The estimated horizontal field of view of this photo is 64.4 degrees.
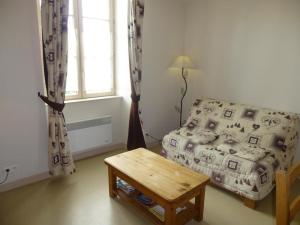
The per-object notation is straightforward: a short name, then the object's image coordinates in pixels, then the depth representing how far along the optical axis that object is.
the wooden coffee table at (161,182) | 1.79
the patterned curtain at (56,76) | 2.37
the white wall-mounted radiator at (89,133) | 2.95
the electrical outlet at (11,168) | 2.42
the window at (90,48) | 2.94
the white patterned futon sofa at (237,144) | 2.23
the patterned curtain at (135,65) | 3.02
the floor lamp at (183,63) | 3.43
